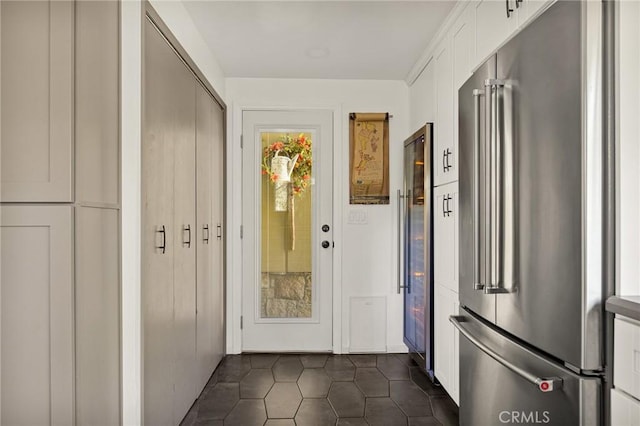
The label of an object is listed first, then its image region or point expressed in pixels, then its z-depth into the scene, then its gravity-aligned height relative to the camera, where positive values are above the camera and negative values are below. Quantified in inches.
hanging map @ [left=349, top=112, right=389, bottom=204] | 149.9 +19.2
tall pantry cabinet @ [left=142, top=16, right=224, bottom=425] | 77.8 -4.5
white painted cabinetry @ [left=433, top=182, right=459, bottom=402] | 102.2 -17.8
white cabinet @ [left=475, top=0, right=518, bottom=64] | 73.6 +34.2
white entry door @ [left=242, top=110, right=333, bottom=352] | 150.7 -7.2
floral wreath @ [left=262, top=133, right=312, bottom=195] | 151.0 +19.6
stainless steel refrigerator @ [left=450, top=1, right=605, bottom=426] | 45.2 -1.4
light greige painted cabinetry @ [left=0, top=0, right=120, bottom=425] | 52.9 -0.1
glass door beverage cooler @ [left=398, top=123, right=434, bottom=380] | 118.9 -10.5
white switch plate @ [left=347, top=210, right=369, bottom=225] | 151.2 -1.6
